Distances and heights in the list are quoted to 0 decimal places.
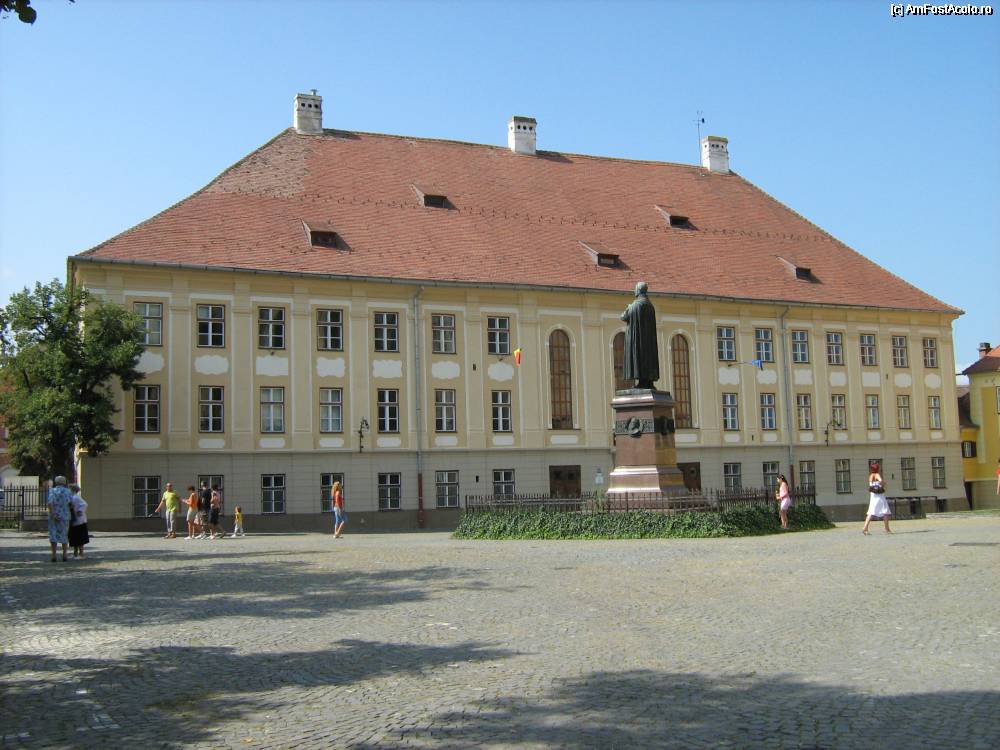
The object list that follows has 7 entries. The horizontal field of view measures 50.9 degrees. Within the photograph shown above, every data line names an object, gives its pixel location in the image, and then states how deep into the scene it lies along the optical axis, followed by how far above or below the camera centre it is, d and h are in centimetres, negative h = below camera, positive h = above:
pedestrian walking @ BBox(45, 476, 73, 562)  1983 -58
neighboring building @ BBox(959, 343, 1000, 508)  5041 +101
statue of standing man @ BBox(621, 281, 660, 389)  2452 +290
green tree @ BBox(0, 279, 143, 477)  3052 +342
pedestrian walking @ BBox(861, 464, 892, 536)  2264 -94
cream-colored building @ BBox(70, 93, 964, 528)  3431 +496
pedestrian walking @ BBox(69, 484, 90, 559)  2053 -84
